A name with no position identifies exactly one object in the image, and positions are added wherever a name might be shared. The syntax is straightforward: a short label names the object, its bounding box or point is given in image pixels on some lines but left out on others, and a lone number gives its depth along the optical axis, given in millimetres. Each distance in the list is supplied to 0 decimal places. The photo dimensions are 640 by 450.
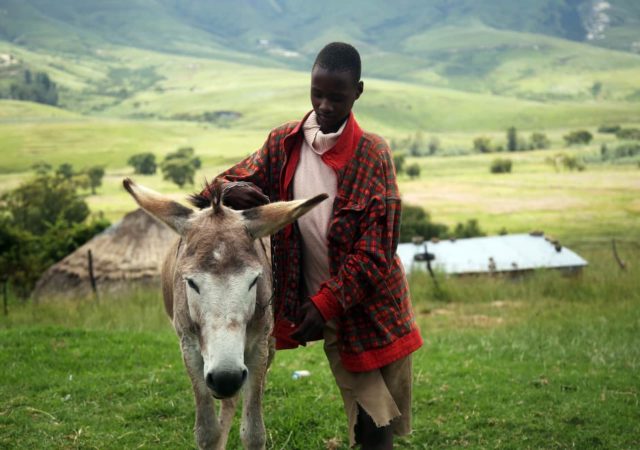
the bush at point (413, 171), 45200
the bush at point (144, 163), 44938
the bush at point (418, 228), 25808
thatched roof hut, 15523
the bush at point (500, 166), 46062
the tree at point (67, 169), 42938
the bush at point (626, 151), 48406
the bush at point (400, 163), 46556
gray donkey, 3166
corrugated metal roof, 17453
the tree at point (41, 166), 43969
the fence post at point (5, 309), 13269
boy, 3646
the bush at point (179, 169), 37312
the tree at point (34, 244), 17156
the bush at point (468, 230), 27531
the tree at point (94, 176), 38562
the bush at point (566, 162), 45469
